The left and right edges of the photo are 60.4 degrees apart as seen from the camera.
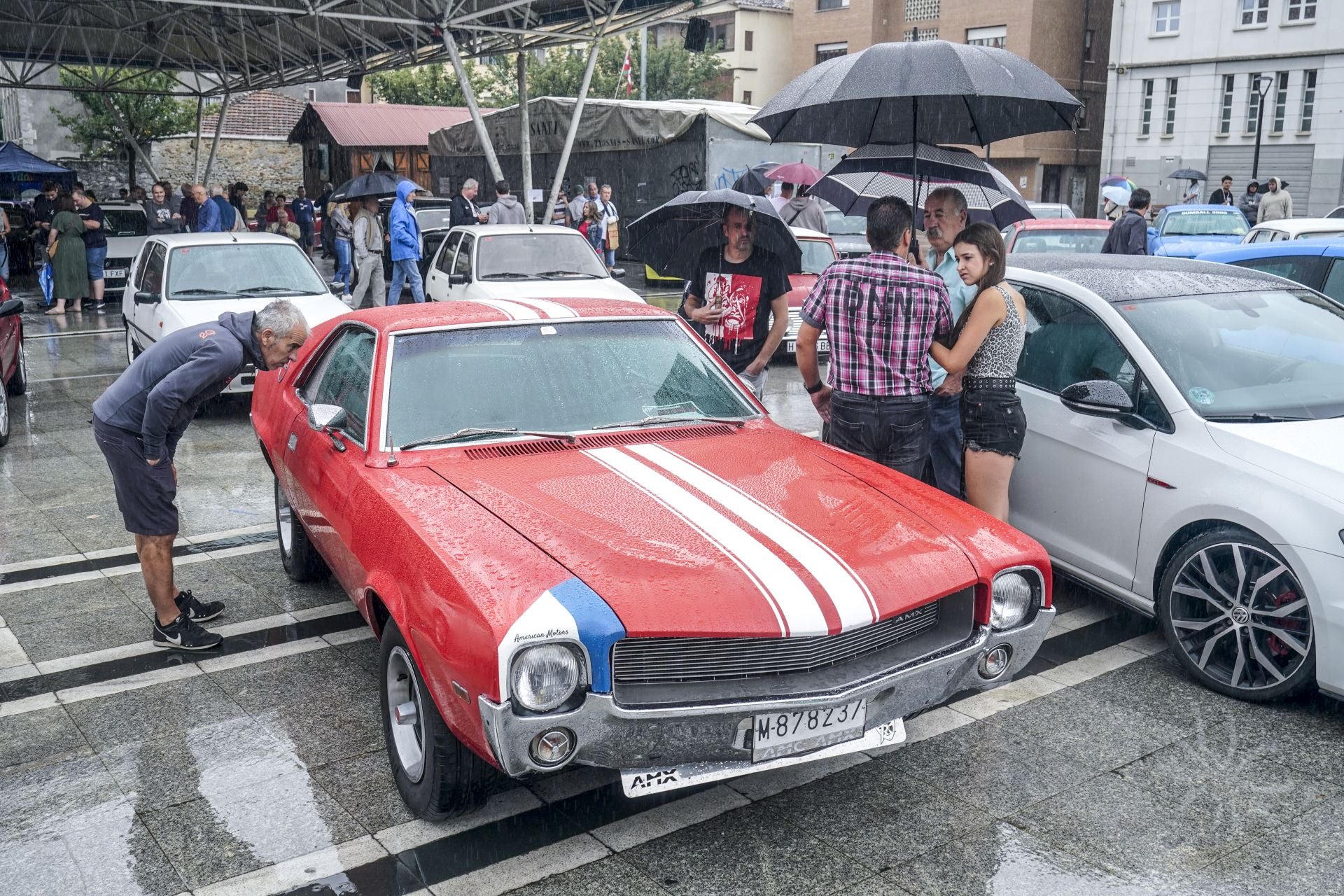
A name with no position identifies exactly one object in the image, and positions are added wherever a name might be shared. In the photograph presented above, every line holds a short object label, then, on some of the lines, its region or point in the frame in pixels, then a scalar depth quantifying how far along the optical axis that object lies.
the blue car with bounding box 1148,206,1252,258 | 19.78
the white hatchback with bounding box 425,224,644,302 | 11.55
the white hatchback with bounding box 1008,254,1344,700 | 4.24
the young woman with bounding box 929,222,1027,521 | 5.07
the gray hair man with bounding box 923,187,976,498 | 5.58
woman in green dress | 17.06
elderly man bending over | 4.66
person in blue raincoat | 13.98
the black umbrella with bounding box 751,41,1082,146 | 5.81
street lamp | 35.44
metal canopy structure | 18.64
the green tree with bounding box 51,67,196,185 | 33.38
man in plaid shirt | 5.00
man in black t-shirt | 6.39
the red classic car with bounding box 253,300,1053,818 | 3.08
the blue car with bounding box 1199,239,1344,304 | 7.05
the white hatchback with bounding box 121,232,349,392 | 10.08
